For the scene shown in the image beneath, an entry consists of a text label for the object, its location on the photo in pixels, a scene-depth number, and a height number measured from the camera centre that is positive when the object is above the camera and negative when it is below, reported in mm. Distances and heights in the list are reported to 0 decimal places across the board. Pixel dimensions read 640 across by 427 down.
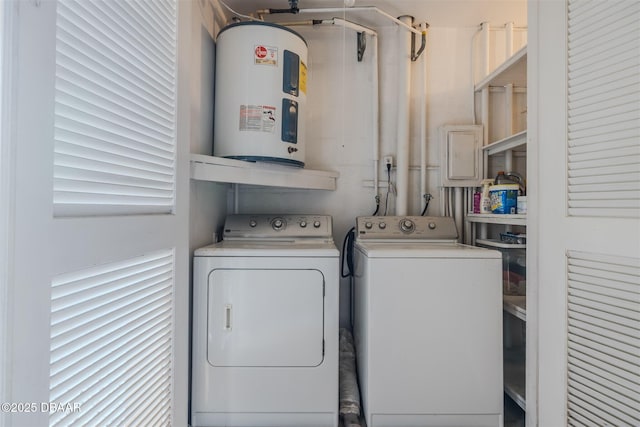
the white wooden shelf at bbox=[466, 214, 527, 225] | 1605 +7
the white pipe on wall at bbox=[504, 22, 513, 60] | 2236 +1292
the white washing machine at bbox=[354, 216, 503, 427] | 1512 -582
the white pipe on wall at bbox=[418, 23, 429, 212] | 2309 +652
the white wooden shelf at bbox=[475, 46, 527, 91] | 1713 +926
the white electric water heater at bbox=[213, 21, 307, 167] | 1657 +671
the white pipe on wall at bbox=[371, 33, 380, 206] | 2292 +764
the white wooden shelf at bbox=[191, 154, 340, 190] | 1520 +240
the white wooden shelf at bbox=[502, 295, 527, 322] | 1578 -453
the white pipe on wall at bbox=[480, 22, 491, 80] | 2262 +1254
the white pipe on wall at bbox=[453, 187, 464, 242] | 2271 +72
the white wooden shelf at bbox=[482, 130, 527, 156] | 1755 +464
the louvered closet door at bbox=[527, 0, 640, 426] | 988 +39
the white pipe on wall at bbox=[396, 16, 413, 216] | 2242 +676
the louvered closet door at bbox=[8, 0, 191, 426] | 640 +3
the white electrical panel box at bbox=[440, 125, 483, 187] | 2219 +445
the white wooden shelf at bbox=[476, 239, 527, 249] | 1751 -145
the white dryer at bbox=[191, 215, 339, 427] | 1498 -583
